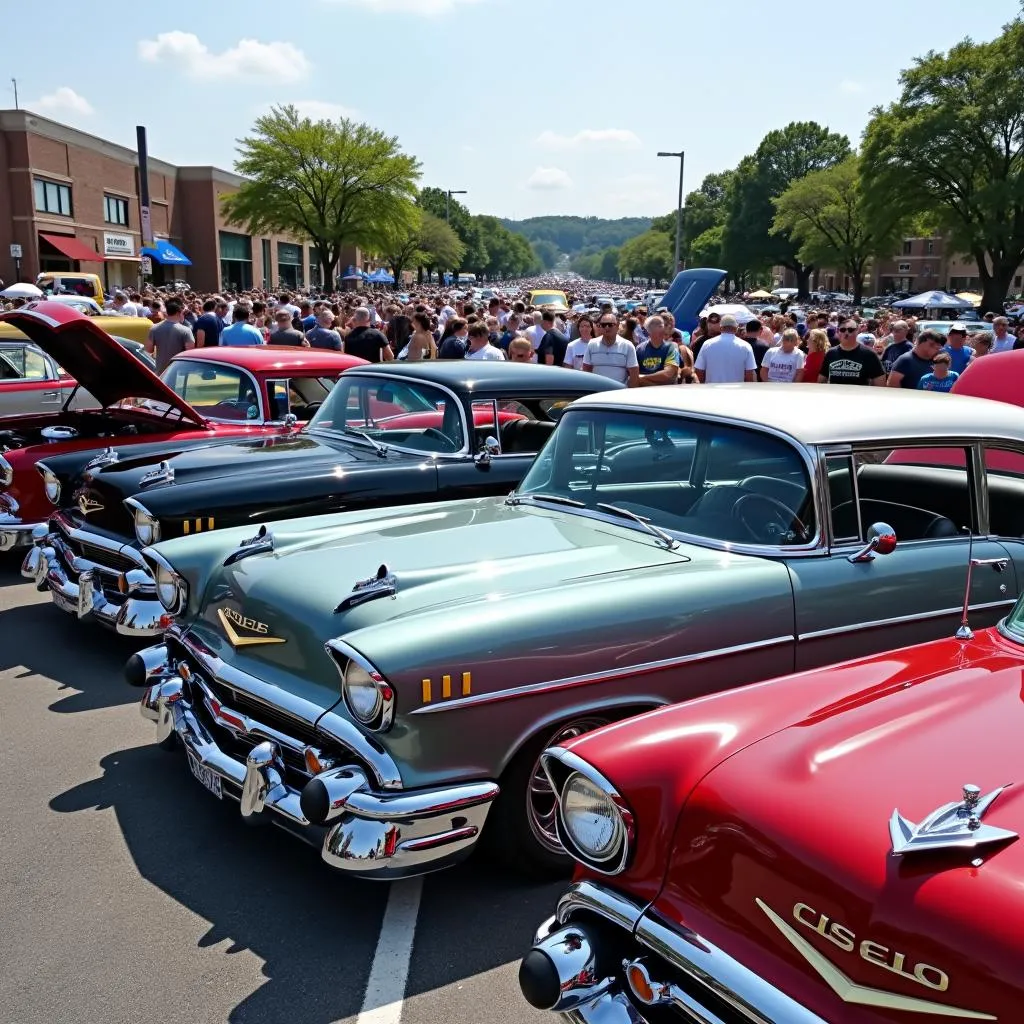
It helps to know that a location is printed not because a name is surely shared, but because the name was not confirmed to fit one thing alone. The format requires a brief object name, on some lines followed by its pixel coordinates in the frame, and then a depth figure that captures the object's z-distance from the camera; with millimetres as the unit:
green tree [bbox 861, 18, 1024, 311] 48875
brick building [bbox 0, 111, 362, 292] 47094
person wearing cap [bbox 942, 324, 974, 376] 10711
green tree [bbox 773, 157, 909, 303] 71938
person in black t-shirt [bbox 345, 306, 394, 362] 10781
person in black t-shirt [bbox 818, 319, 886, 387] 9109
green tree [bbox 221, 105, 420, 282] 40875
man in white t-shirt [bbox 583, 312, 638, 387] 9664
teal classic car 3049
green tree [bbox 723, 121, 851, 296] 87438
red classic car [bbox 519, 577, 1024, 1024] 1689
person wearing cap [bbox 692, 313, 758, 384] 9773
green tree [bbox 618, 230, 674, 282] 140000
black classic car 5418
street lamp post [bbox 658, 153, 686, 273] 39969
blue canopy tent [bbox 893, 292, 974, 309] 43344
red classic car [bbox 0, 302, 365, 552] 6750
